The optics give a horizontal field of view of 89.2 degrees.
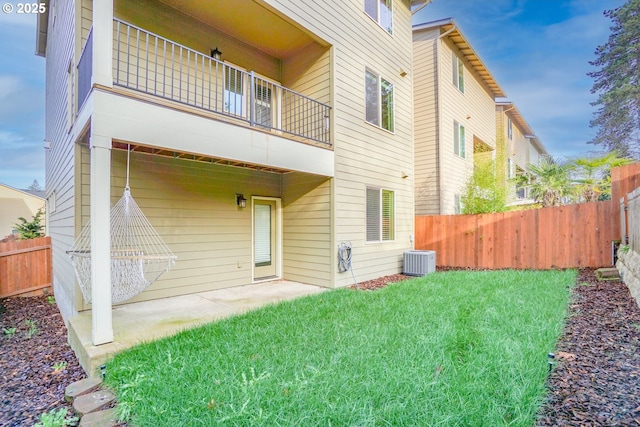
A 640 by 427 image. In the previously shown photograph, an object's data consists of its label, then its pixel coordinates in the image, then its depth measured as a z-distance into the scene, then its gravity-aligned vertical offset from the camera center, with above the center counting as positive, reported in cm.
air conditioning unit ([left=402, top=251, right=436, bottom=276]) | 817 -107
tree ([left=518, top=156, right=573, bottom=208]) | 958 +119
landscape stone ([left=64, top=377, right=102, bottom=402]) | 281 -148
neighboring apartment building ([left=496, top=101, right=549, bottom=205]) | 1274 +488
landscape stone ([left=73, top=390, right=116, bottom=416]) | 257 -147
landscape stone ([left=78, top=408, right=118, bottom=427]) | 235 -146
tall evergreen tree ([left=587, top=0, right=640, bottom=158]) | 1712 +800
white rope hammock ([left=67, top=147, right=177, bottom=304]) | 381 -43
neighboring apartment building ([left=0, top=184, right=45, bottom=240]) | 2133 +115
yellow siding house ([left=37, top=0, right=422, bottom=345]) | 402 +124
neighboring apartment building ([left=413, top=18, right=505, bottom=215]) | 1056 +363
